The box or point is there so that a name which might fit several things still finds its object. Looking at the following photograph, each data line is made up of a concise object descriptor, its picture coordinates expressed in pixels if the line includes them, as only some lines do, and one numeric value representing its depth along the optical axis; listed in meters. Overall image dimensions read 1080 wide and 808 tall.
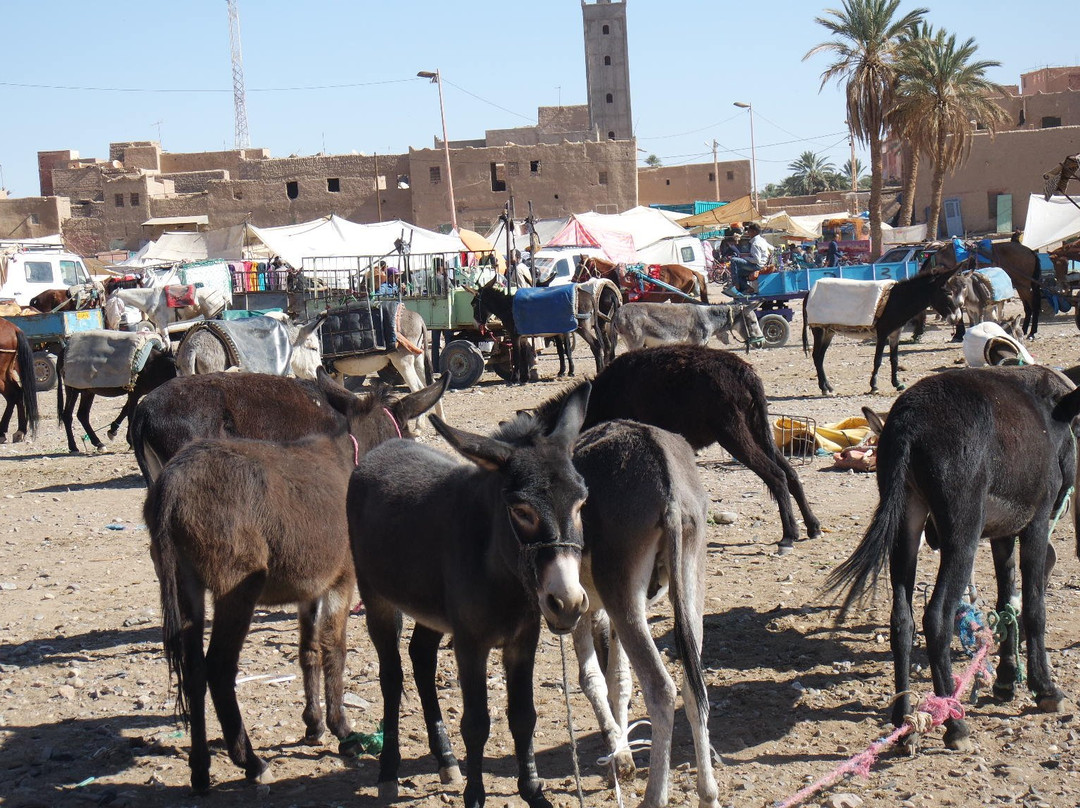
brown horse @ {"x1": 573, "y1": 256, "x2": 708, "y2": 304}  24.05
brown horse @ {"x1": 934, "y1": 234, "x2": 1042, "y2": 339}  21.73
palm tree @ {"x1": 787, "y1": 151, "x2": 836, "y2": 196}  100.88
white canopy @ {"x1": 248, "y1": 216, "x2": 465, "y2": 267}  26.02
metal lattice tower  95.44
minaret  109.25
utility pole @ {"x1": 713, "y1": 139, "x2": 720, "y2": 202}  67.75
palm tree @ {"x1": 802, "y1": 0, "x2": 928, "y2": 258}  39.03
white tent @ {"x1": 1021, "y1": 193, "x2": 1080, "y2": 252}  28.05
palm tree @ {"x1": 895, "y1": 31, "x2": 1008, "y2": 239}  39.72
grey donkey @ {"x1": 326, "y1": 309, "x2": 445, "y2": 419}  15.55
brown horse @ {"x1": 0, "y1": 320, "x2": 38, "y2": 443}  15.58
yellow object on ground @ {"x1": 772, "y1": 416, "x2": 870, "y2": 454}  11.06
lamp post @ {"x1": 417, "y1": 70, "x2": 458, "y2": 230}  36.37
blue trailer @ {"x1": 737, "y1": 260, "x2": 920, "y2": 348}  22.47
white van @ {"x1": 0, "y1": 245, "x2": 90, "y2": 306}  29.17
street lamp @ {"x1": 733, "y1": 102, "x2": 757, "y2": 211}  68.38
